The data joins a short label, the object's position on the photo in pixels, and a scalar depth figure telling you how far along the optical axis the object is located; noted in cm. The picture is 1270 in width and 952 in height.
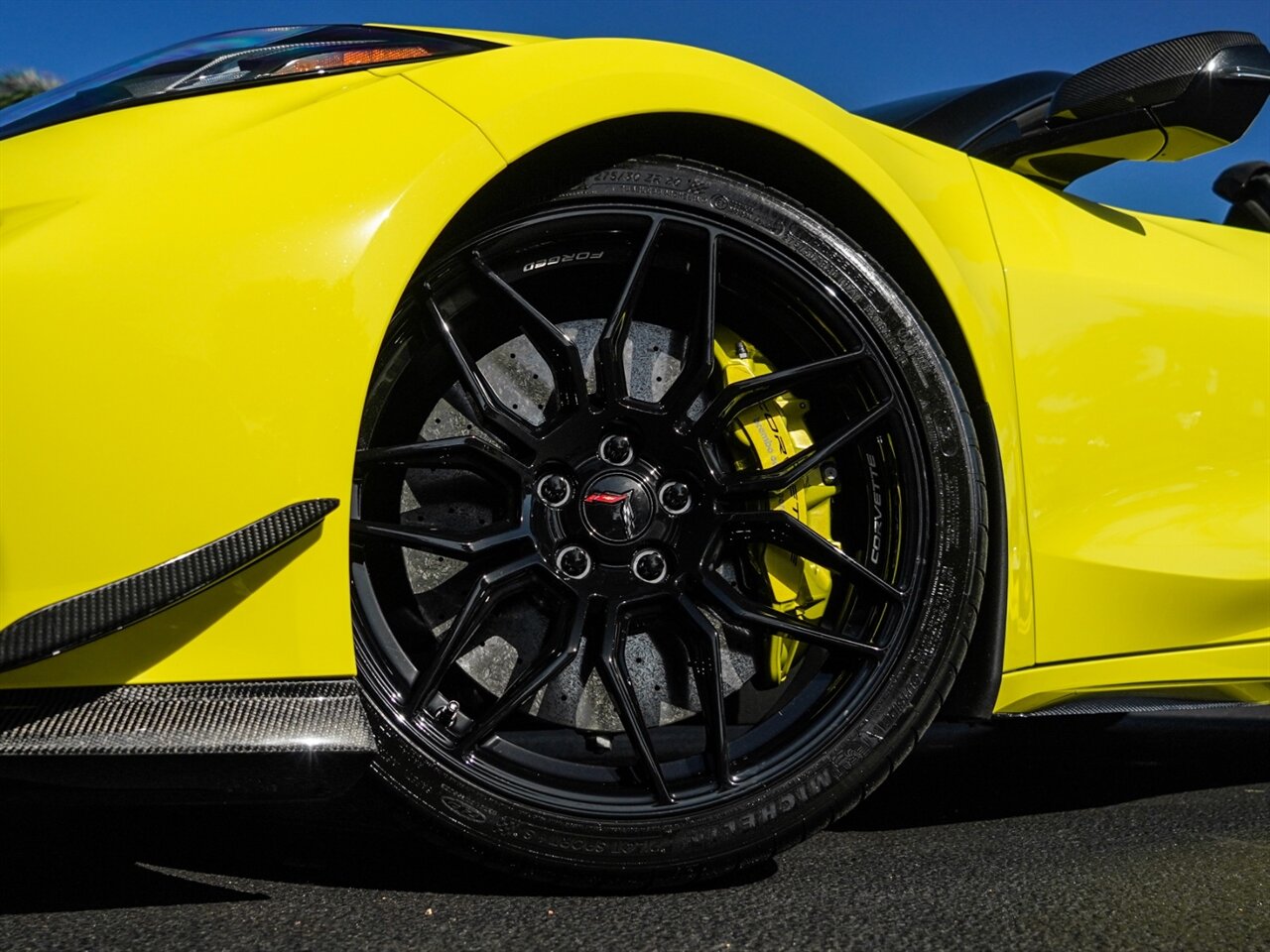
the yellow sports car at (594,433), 127
